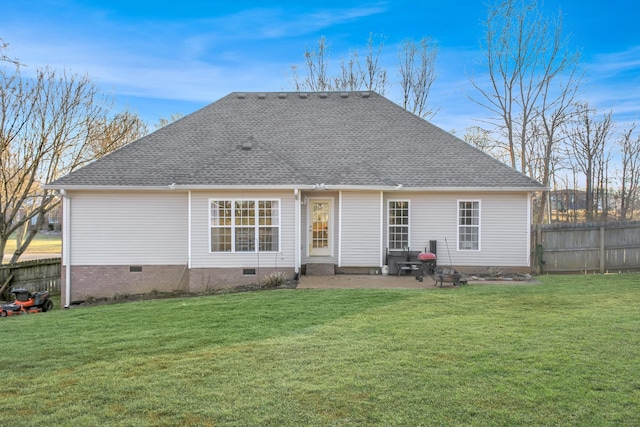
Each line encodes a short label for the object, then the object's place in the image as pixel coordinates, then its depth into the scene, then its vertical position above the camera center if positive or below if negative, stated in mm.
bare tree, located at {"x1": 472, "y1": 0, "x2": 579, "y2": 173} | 22500 +8769
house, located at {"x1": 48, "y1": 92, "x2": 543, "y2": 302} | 13406 +406
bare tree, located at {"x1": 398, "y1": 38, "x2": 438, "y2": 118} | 26266 +9351
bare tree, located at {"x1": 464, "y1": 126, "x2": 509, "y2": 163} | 25688 +5090
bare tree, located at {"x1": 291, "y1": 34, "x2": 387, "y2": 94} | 27531 +9727
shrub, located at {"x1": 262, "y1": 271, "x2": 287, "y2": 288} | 12308 -1553
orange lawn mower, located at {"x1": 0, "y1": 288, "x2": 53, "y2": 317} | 12016 -2187
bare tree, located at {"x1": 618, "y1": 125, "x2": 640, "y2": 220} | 24723 +2933
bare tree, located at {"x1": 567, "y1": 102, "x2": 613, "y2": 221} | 24531 +4429
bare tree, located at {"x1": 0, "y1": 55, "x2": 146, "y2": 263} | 16969 +4049
